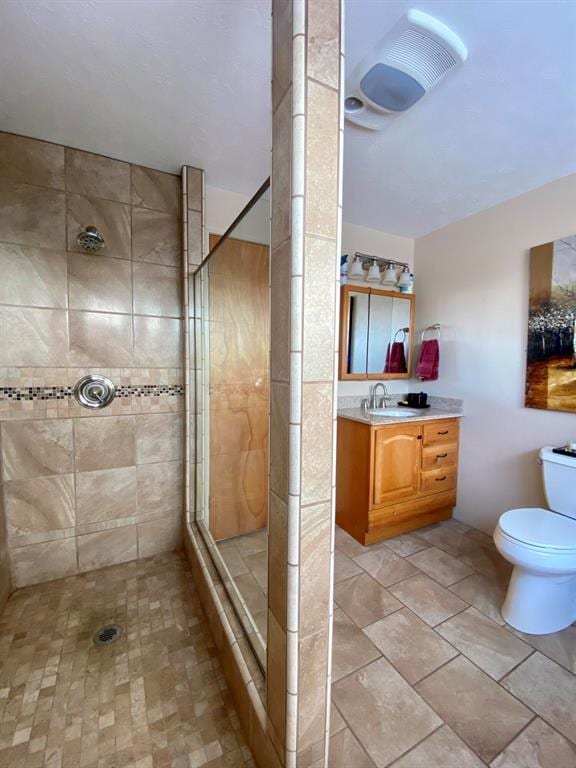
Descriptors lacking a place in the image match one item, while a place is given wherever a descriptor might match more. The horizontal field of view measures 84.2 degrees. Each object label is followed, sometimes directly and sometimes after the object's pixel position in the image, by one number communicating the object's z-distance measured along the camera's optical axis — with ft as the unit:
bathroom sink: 8.06
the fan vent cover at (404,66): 3.43
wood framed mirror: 8.21
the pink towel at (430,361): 8.48
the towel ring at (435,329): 8.69
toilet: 4.64
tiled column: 2.23
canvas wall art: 6.11
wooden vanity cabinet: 7.04
